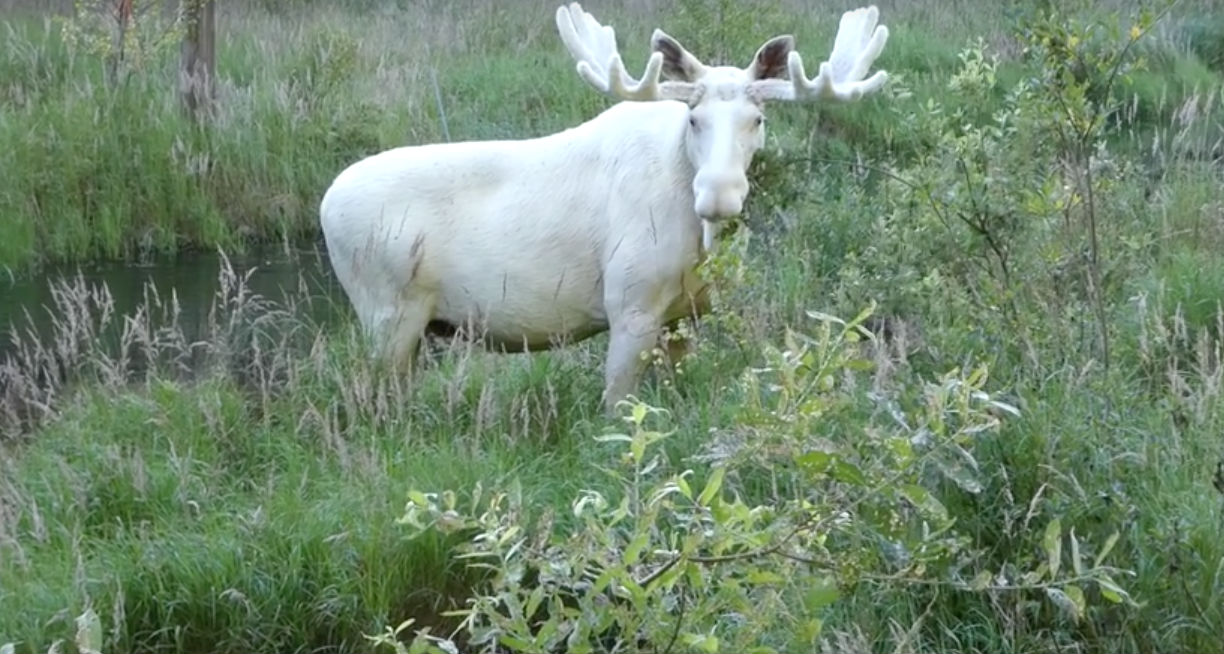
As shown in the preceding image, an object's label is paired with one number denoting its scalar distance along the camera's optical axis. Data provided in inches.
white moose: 508.1
